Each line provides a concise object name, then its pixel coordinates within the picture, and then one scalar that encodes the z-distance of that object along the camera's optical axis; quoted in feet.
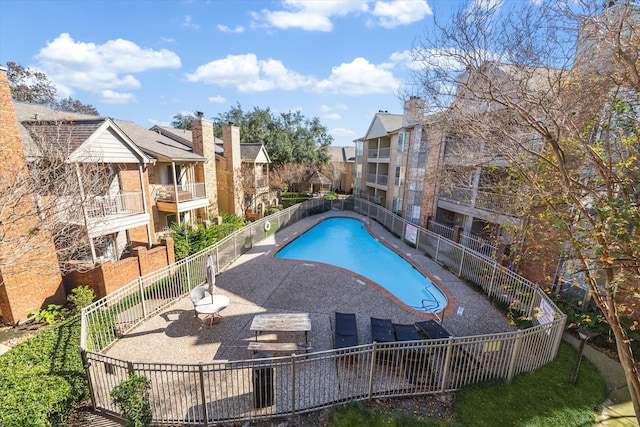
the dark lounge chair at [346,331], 24.73
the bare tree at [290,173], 117.91
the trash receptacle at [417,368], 21.40
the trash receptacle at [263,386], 18.79
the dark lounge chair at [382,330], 25.16
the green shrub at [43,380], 15.67
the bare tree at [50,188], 21.56
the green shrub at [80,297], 29.91
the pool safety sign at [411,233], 56.80
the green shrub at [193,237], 43.85
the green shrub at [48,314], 29.22
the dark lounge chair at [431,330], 25.96
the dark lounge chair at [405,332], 25.75
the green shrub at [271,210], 82.17
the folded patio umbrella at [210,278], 29.32
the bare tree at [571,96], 13.82
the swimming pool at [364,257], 41.22
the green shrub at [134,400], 16.48
